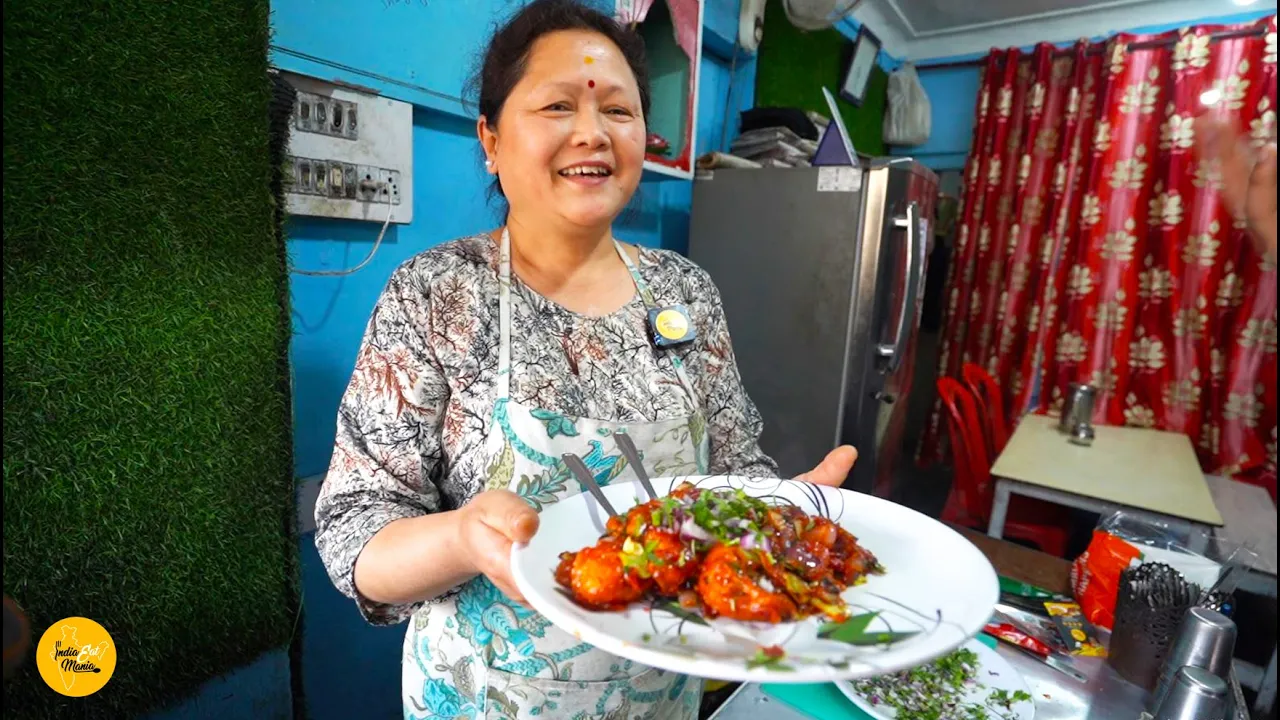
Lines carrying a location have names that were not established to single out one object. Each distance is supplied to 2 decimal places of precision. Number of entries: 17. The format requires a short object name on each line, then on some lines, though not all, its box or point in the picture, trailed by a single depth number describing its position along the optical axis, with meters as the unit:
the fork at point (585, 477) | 0.94
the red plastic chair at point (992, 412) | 3.43
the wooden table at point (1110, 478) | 2.30
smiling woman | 1.00
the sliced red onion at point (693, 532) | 0.86
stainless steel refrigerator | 2.74
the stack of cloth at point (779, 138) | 3.09
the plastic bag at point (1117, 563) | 1.43
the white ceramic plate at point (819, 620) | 0.60
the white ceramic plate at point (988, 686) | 1.07
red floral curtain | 3.69
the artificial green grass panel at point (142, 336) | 1.04
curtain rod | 3.50
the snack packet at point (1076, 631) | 1.34
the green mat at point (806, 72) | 3.56
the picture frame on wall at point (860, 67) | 4.04
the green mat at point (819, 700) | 1.14
